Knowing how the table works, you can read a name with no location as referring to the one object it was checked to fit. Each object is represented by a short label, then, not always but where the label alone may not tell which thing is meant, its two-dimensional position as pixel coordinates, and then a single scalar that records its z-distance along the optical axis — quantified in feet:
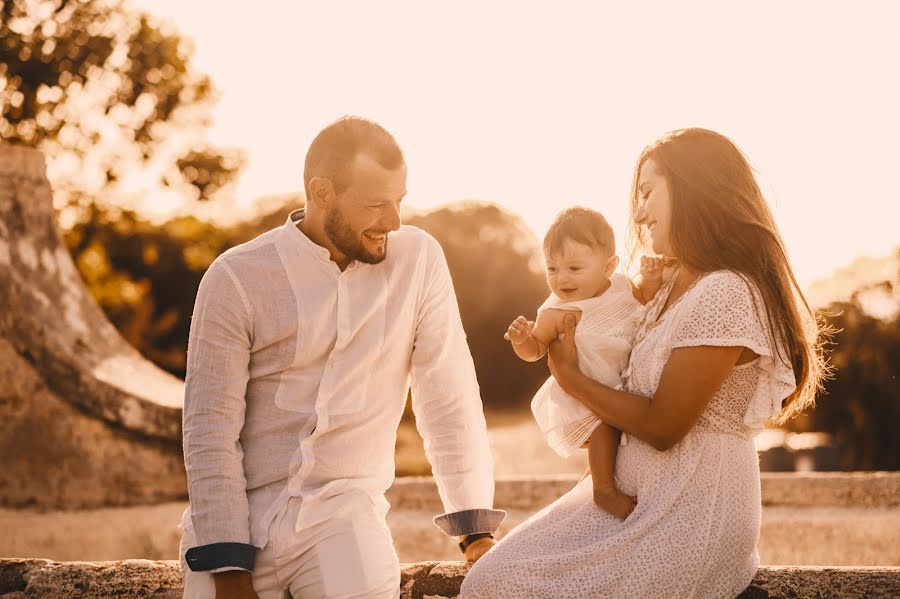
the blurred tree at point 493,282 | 72.59
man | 10.21
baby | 9.73
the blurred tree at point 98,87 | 60.13
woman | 9.04
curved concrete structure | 21.83
